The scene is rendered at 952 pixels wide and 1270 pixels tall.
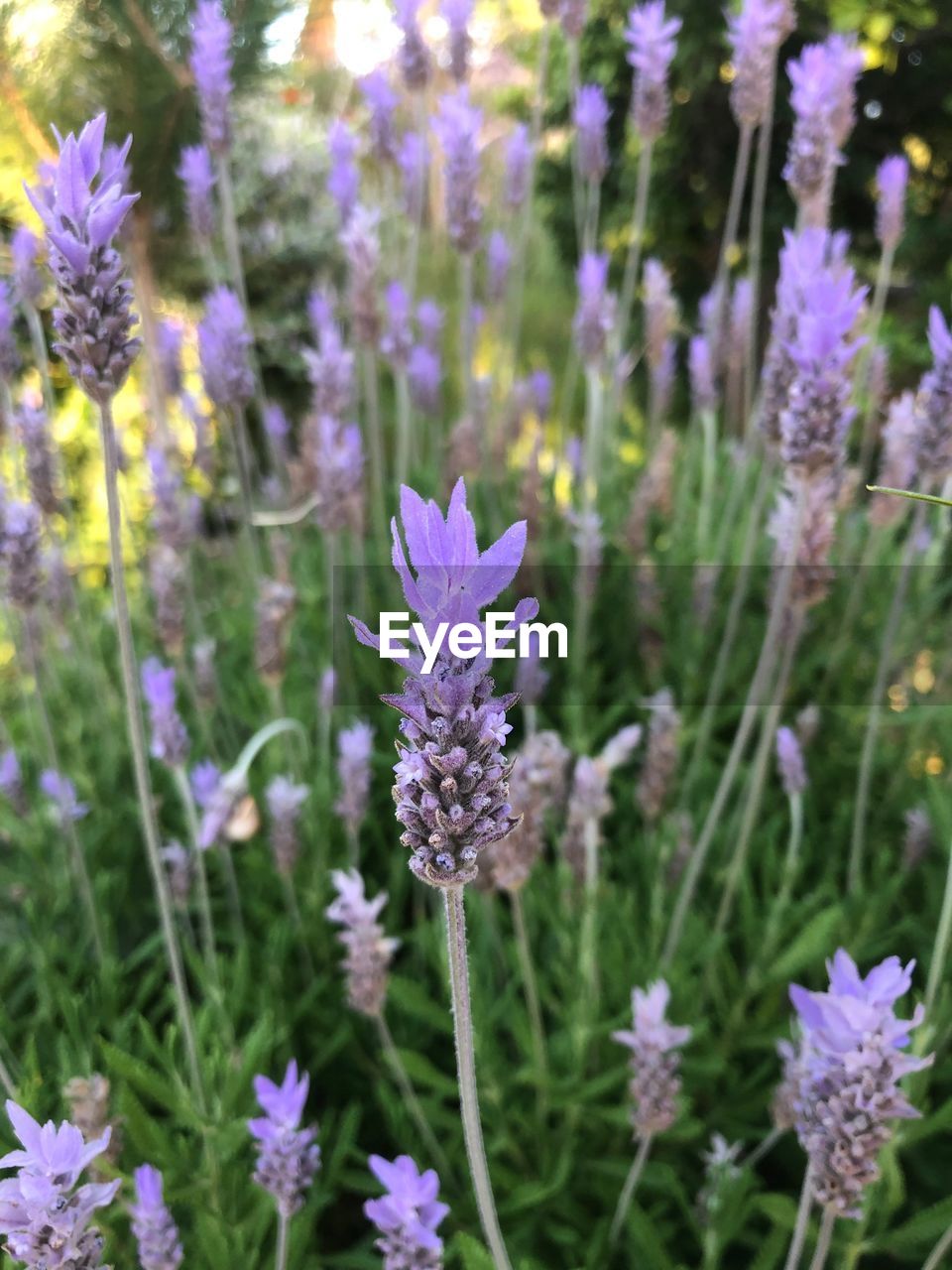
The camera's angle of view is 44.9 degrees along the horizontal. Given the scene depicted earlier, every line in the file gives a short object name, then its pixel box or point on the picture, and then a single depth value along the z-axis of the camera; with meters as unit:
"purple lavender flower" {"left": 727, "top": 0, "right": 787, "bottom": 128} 0.29
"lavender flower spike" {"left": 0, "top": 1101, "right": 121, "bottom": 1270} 0.14
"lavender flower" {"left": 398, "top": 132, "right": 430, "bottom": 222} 0.38
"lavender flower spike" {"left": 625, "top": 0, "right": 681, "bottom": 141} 0.32
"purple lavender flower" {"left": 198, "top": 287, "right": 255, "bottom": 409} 0.30
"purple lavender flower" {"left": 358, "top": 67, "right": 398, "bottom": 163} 0.36
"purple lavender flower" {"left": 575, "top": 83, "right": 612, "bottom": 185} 0.37
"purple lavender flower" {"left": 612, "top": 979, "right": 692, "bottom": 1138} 0.18
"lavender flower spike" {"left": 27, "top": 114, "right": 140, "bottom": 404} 0.15
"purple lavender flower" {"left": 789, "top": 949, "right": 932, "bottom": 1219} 0.15
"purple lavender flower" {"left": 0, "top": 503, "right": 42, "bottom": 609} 0.23
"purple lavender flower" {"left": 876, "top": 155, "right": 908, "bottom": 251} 0.33
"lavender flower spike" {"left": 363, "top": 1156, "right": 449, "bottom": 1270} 0.15
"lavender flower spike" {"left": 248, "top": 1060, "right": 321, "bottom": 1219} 0.17
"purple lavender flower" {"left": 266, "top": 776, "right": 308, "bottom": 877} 0.25
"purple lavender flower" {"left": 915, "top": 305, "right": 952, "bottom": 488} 0.21
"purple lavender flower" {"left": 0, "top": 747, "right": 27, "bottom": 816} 0.28
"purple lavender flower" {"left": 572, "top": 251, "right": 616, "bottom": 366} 0.34
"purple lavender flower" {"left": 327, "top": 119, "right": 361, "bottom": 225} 0.36
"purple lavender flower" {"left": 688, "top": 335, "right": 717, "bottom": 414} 0.39
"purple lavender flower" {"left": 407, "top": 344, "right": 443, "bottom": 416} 0.40
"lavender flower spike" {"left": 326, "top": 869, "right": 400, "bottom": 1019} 0.20
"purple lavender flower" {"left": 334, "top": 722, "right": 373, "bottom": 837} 0.25
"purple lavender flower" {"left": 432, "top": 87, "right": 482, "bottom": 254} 0.32
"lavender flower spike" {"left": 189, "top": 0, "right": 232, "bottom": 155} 0.30
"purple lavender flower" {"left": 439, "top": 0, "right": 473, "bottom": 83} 0.34
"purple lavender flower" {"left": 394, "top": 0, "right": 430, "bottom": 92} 0.34
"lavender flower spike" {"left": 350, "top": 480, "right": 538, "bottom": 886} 0.11
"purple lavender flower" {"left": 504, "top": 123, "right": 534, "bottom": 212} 0.40
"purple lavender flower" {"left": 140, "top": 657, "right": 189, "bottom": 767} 0.23
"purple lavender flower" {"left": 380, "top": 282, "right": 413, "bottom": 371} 0.36
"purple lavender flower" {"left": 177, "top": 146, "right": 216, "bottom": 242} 0.34
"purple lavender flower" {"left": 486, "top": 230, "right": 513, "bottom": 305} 0.43
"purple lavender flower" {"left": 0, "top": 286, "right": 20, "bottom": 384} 0.28
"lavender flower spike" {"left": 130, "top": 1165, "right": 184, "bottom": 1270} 0.16
